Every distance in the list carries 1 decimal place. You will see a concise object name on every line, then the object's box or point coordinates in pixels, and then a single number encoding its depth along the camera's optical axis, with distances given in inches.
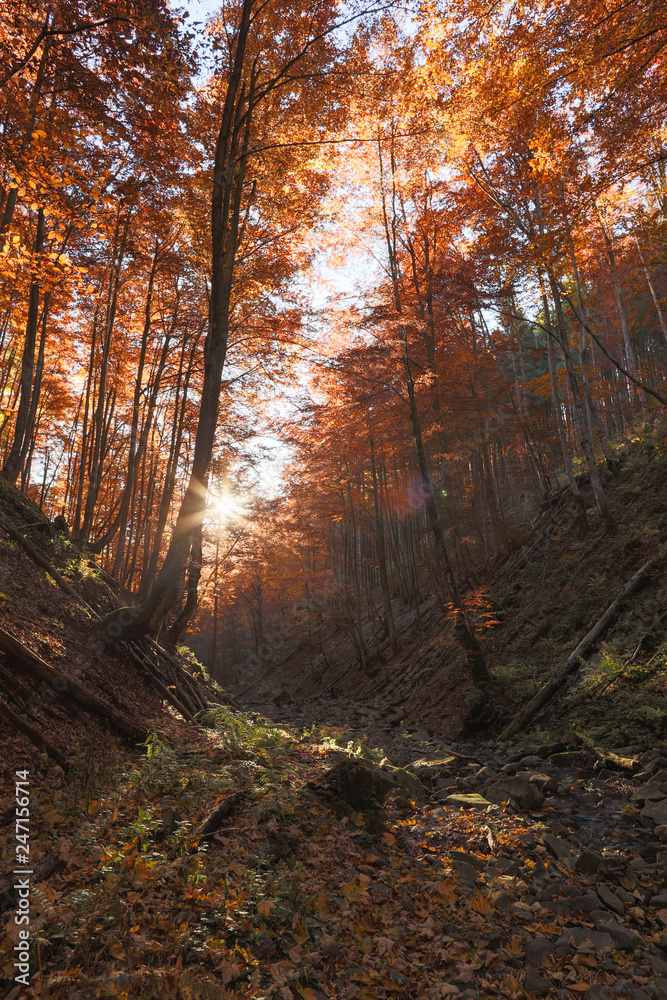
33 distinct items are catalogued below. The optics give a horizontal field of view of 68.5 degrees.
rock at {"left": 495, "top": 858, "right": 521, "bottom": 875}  177.0
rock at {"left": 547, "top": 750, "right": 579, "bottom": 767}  288.6
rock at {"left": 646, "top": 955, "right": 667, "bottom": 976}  125.6
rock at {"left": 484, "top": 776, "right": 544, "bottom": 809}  236.4
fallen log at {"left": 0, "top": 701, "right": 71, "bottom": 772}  171.5
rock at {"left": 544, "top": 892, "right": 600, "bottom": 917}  152.2
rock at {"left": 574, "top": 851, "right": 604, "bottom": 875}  174.9
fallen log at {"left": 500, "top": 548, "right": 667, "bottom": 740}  362.9
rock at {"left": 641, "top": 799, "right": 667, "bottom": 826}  204.4
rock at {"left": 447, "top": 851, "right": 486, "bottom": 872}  183.2
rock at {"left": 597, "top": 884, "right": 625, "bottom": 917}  152.6
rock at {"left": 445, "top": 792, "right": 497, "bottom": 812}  238.8
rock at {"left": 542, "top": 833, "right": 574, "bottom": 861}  186.7
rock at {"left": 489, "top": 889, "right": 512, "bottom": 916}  155.7
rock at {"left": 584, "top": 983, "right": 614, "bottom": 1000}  116.3
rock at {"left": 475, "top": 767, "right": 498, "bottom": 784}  281.7
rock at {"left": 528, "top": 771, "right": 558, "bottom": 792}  253.3
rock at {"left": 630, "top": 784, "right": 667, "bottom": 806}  219.6
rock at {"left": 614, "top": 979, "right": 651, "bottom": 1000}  116.3
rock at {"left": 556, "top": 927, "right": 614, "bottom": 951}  135.6
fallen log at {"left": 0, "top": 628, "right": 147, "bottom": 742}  191.4
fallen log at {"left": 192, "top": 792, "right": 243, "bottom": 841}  165.5
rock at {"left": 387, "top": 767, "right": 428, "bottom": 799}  265.7
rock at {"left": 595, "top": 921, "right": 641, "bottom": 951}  135.0
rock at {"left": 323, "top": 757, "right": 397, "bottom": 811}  219.0
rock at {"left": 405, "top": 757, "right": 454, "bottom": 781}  305.6
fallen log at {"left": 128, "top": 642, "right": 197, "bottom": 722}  320.8
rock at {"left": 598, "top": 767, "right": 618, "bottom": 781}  253.8
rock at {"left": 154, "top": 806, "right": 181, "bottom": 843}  162.1
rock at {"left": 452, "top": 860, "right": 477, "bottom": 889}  171.6
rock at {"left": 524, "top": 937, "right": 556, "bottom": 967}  133.3
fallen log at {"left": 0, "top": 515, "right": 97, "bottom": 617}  316.8
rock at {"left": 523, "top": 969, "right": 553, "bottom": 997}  121.0
